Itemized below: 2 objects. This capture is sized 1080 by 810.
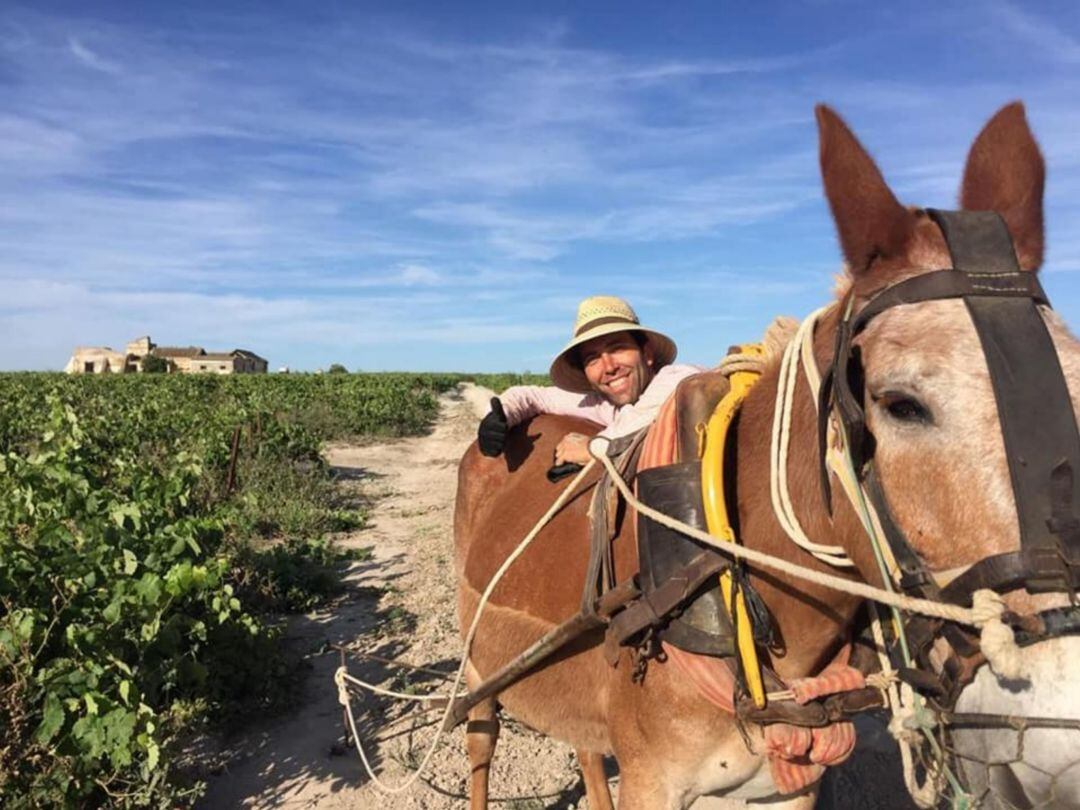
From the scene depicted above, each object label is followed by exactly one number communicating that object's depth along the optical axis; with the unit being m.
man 2.91
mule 1.24
